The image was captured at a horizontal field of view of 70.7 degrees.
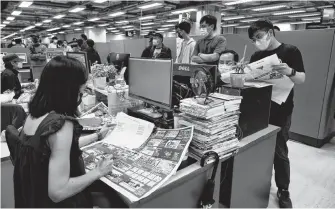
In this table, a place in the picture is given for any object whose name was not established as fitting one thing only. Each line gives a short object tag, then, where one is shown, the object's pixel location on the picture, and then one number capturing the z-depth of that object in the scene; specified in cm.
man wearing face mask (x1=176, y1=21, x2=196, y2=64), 362
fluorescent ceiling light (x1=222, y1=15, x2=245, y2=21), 1198
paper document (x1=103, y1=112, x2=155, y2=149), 125
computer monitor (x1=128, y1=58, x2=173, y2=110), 130
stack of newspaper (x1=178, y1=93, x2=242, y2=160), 112
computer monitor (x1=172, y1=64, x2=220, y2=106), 150
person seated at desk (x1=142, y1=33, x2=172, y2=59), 399
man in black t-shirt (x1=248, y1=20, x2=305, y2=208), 170
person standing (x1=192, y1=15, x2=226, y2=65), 292
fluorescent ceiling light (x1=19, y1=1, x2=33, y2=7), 867
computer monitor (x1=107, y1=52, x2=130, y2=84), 270
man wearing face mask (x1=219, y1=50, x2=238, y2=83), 149
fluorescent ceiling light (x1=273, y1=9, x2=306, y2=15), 931
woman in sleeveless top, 85
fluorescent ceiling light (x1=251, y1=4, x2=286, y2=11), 849
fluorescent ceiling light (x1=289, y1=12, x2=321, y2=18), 1019
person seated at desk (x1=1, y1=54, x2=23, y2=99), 307
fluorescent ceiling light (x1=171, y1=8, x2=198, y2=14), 937
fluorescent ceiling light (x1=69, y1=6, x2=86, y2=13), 990
